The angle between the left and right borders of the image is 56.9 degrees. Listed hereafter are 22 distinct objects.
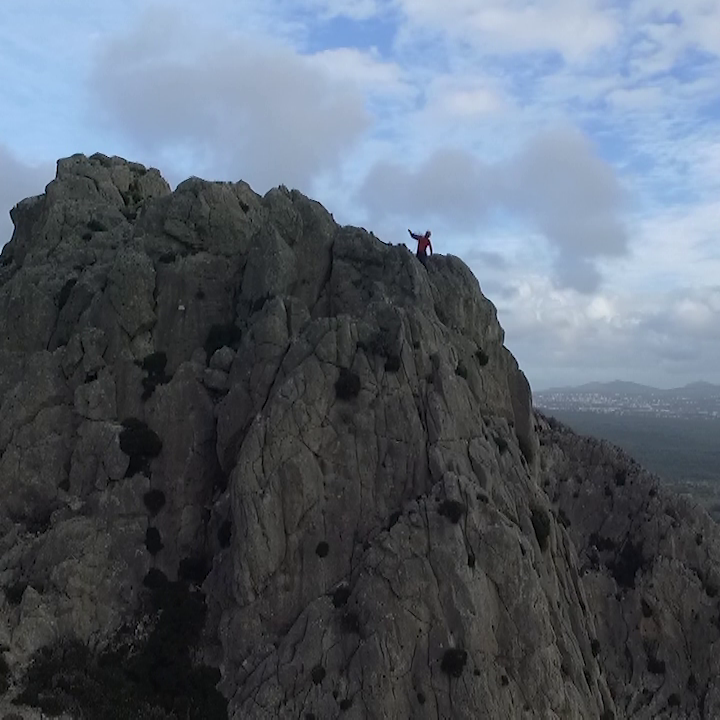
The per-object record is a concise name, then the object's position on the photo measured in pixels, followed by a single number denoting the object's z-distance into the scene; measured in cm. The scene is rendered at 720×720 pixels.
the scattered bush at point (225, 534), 4559
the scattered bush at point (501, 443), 5222
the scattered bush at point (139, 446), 4841
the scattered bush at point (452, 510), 4350
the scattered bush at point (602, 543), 6475
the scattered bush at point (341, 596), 4238
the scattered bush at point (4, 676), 3688
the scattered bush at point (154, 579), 4472
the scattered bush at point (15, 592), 4231
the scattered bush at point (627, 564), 6100
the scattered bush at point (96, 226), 6469
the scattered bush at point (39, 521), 4672
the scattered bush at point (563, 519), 5930
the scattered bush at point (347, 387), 4828
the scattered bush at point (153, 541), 4619
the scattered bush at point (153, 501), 4747
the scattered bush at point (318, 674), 3959
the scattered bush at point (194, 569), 4572
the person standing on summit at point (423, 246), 6287
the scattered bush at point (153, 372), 5147
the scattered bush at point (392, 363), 4950
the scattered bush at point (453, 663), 3947
